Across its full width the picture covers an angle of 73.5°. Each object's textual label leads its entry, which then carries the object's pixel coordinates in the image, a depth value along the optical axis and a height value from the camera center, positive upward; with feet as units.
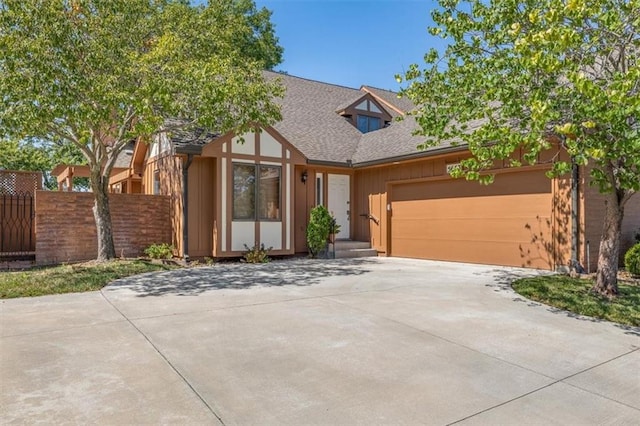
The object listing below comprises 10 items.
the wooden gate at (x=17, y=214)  33.73 +0.27
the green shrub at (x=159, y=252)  36.06 -2.99
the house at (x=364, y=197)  31.32 +1.55
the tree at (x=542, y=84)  14.94 +5.87
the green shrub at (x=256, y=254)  36.60 -3.30
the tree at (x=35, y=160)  82.19 +11.75
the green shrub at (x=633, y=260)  27.86 -3.10
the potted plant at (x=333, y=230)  40.11 -1.38
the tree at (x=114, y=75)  24.99 +9.05
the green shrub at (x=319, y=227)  39.29 -1.08
